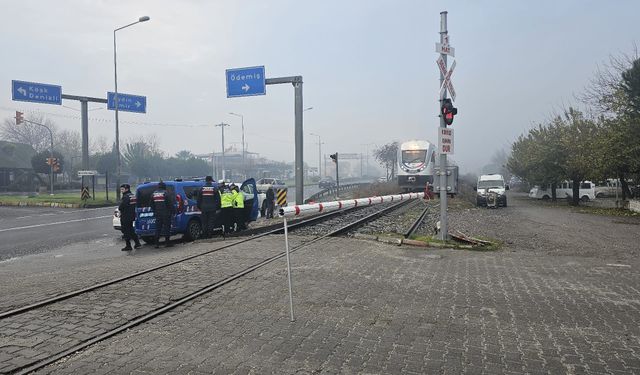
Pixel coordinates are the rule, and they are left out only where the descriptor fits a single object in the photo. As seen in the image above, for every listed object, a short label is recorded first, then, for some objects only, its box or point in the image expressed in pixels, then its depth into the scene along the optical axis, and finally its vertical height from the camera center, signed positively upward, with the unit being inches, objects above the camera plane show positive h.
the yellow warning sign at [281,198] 403.4 -17.9
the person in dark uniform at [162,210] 442.0 -30.0
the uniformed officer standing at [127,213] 442.9 -33.1
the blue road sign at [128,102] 1211.2 +197.4
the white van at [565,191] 1552.2 -61.1
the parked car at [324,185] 2370.8 -41.6
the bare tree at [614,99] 880.3 +144.7
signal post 434.6 +59.9
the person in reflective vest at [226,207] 519.2 -32.6
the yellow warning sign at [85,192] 1189.1 -34.3
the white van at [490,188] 1164.5 -32.6
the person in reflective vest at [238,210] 533.0 -37.4
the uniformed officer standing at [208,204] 480.1 -27.0
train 1197.1 +29.4
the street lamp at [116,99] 1189.7 +202.0
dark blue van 465.1 -32.3
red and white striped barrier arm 299.8 -39.6
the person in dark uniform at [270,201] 774.5 -39.8
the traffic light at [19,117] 1333.7 +176.4
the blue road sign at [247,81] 867.4 +177.5
